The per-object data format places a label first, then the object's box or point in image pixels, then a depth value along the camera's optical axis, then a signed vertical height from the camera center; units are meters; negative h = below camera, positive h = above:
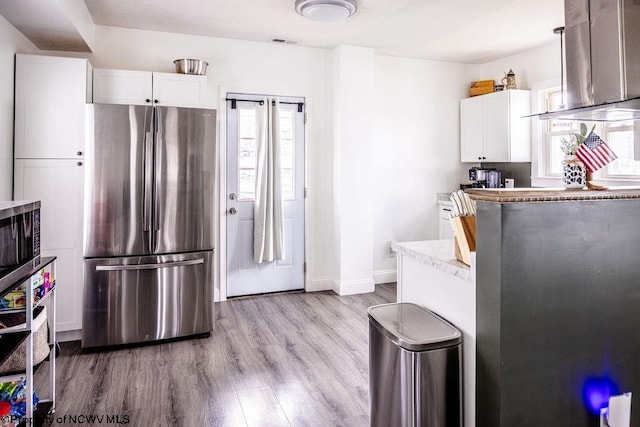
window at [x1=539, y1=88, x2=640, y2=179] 4.01 +0.80
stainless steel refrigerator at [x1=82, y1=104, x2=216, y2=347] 3.10 -0.03
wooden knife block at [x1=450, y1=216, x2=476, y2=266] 1.73 -0.07
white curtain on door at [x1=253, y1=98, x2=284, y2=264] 4.40 +0.30
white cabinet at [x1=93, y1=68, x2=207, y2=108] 3.53 +1.15
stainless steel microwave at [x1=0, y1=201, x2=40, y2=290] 1.74 -0.09
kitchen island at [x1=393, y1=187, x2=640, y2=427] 1.52 -0.35
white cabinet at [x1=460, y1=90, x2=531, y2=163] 4.78 +1.08
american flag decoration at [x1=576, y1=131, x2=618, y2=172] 1.72 +0.26
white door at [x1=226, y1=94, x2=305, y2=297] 4.39 +0.20
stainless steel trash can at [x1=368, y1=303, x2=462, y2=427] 1.57 -0.61
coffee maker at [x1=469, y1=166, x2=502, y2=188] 5.09 +0.49
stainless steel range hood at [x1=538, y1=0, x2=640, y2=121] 1.90 +0.76
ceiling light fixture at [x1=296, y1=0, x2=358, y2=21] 3.26 +1.69
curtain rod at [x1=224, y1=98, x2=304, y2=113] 4.33 +1.26
